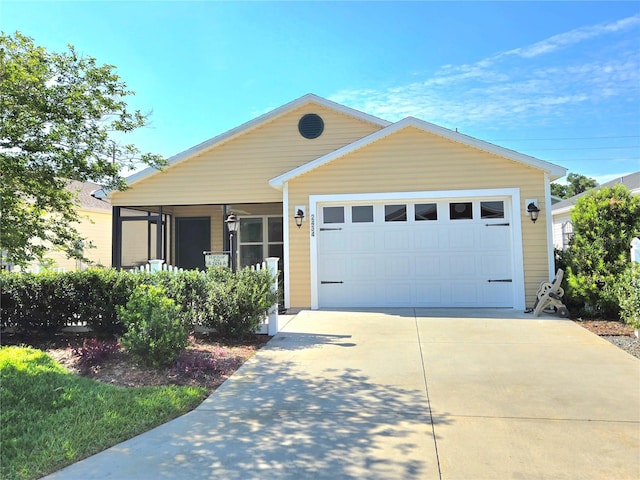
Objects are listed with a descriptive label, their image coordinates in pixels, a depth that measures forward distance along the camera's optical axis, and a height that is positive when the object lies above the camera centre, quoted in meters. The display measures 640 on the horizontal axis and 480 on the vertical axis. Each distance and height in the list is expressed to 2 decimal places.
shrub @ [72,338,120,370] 5.09 -1.10
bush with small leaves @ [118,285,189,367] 4.81 -0.77
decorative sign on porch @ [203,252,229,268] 7.48 +0.10
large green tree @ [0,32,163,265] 4.59 +1.57
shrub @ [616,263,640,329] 6.27 -0.58
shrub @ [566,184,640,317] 7.49 +0.26
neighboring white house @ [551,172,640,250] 15.05 +1.85
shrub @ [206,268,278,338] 6.32 -0.61
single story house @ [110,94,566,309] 8.91 +0.86
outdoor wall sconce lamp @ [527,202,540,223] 8.77 +1.06
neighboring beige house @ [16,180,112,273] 16.11 +1.65
